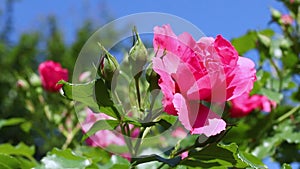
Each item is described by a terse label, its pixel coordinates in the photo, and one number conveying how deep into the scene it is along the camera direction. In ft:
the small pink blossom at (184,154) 2.04
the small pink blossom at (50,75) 3.69
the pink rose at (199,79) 1.79
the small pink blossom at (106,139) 2.88
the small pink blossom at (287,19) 3.40
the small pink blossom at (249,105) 3.08
